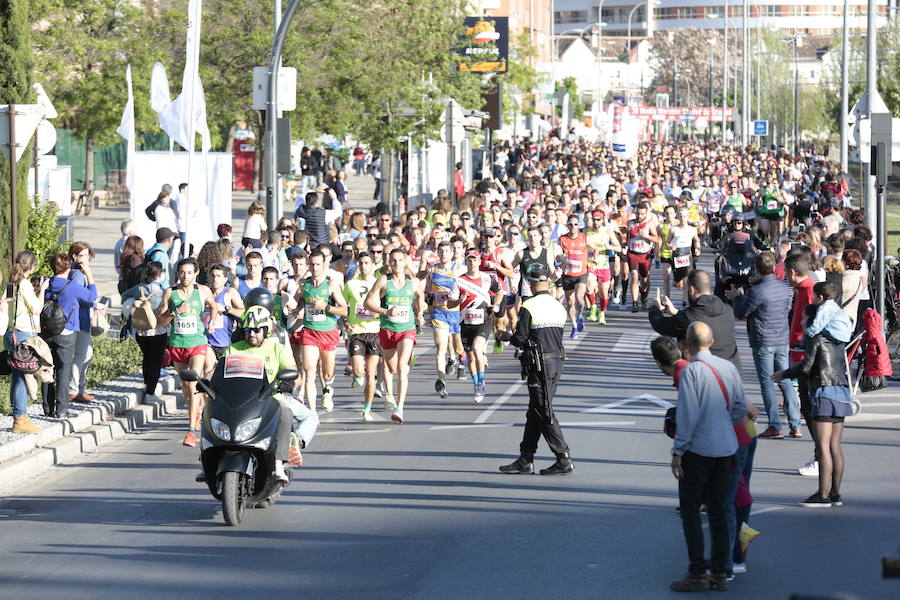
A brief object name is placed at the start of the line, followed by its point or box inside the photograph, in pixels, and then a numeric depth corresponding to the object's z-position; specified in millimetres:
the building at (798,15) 189875
